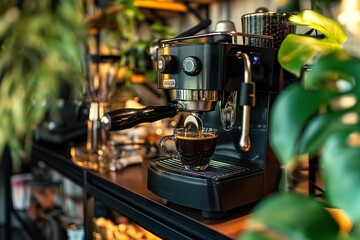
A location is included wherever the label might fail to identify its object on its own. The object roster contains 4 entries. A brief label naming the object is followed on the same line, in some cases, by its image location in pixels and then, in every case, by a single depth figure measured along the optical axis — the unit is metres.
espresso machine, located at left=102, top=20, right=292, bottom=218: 0.63
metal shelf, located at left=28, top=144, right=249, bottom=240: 0.62
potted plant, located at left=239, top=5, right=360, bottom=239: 0.30
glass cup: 0.69
